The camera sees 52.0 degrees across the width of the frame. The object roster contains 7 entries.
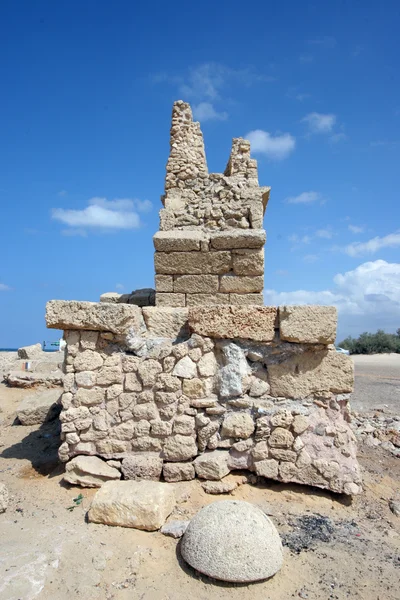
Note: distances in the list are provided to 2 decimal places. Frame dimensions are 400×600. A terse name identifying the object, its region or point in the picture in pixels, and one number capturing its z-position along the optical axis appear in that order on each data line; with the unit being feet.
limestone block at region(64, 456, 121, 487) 12.48
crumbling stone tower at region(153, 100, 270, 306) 17.90
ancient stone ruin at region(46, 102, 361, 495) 12.53
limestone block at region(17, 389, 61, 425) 20.59
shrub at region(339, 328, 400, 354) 90.63
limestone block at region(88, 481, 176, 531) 10.32
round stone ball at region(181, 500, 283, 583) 8.37
